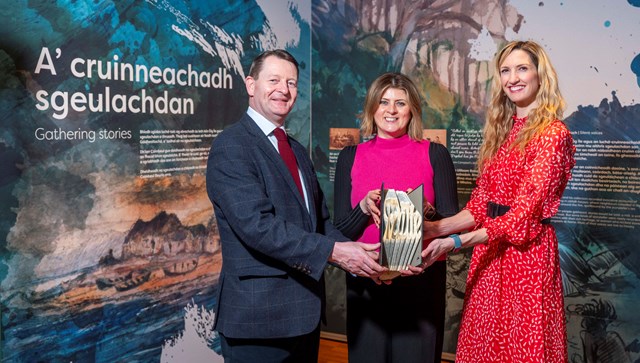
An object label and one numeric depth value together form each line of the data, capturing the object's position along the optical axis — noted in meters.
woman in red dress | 2.63
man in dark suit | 2.22
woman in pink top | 2.90
